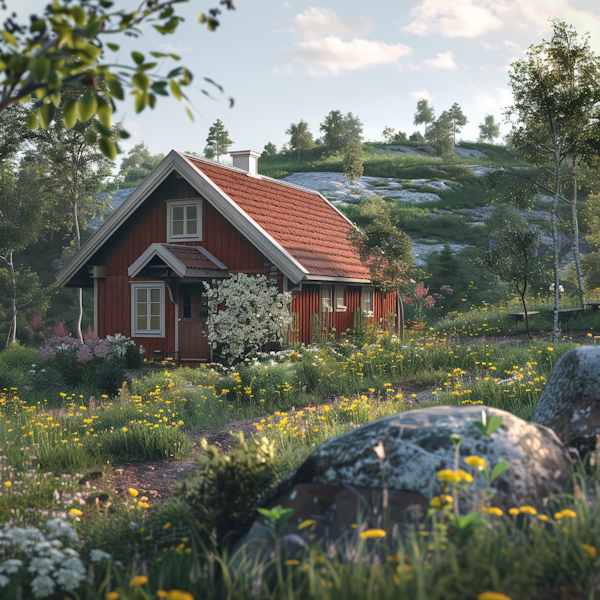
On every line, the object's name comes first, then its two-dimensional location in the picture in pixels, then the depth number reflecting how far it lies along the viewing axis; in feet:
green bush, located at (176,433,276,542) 11.93
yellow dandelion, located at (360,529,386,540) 7.95
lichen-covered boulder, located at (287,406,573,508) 10.29
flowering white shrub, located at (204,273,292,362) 48.42
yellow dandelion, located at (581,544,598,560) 7.75
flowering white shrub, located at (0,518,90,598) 9.52
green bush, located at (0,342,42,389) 46.73
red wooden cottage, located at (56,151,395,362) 51.03
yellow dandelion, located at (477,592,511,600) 6.34
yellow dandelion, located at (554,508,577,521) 8.56
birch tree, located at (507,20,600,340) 51.88
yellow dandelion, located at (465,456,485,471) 9.28
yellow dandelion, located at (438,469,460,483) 8.57
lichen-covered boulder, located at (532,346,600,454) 14.30
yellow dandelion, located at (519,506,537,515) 9.15
